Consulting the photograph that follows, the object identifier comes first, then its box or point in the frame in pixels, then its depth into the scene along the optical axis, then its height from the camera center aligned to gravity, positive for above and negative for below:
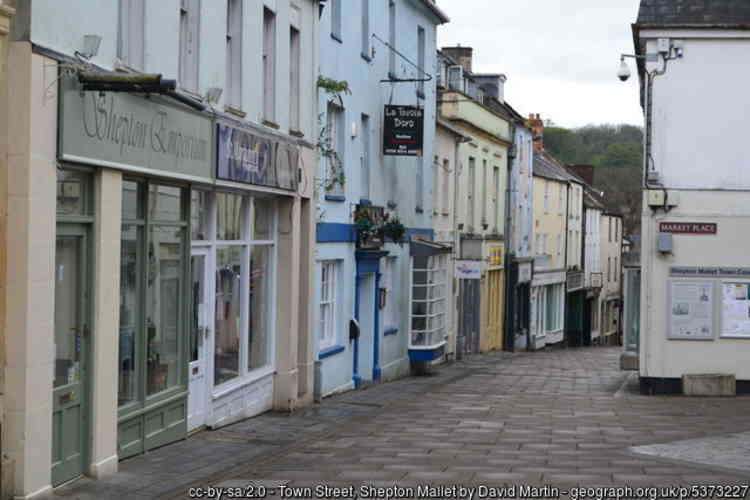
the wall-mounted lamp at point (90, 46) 10.94 +1.68
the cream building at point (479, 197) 35.38 +1.48
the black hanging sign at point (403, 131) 24.77 +2.24
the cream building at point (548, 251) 50.84 -0.21
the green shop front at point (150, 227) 10.03 +0.14
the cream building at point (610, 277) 71.12 -1.80
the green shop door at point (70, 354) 10.83 -1.03
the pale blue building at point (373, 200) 21.22 +0.84
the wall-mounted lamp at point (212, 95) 14.50 +1.68
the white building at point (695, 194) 21.14 +0.93
